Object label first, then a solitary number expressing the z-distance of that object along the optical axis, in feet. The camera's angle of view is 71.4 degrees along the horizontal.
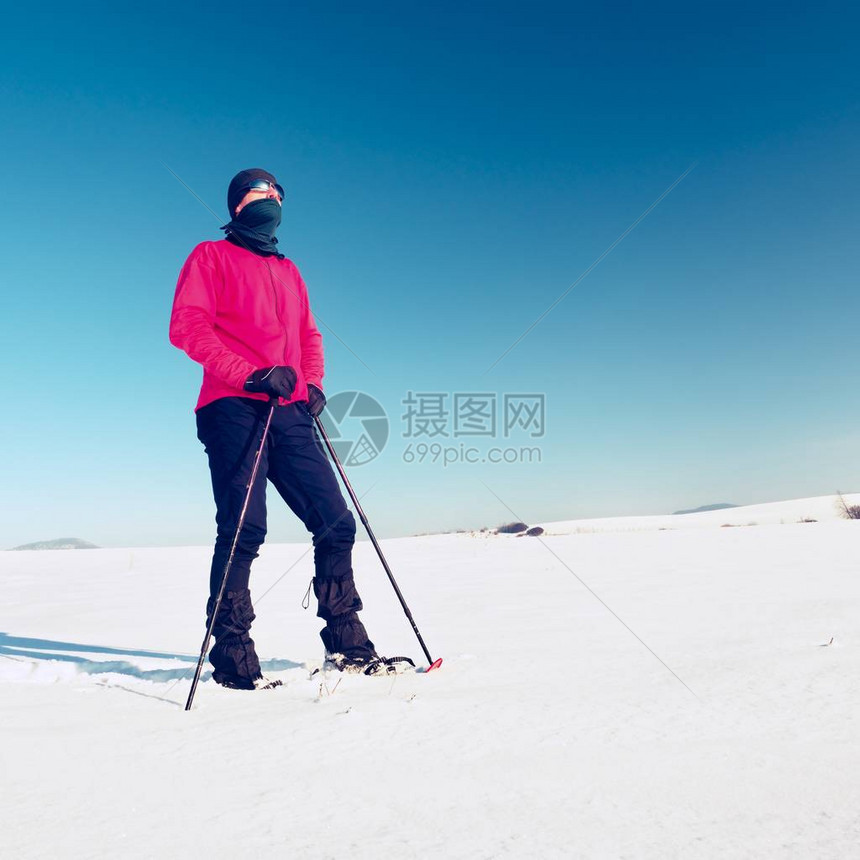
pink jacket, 9.64
